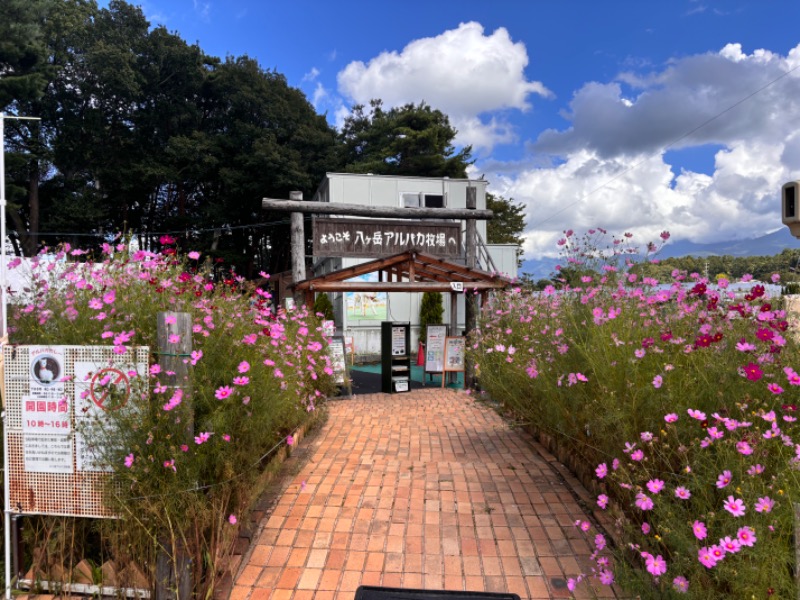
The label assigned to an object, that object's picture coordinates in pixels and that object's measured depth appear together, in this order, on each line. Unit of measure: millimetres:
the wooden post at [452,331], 11555
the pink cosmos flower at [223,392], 2584
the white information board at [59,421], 2576
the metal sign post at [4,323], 2652
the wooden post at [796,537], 1732
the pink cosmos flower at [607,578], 2119
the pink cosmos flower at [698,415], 2161
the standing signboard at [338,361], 8109
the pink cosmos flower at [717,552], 1690
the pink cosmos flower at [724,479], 1989
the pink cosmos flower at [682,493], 2027
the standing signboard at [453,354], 10219
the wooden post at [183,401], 2535
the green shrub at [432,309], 17141
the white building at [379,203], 16547
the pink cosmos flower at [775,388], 2178
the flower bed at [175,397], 2504
